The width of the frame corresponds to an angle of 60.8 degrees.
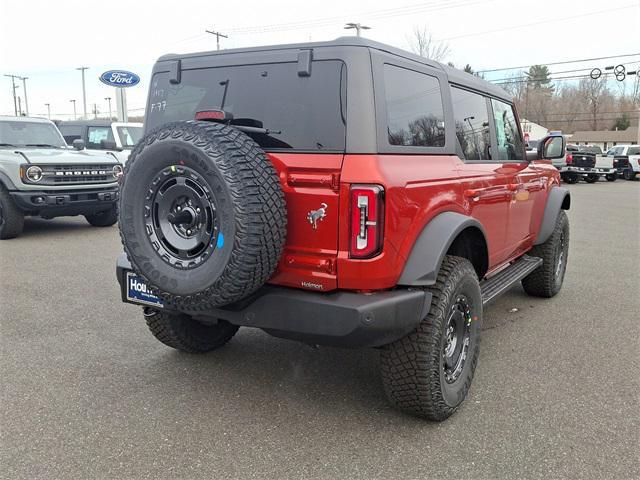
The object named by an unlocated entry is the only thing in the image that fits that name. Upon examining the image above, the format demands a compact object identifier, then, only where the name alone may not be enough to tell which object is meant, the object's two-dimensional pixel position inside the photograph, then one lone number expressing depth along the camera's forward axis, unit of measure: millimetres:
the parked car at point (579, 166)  24125
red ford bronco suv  2547
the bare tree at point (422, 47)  35169
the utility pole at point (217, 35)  35156
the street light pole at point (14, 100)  67881
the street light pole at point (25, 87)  66438
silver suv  8180
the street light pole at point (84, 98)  62500
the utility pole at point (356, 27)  23953
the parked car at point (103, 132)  11922
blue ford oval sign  16453
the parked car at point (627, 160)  27145
